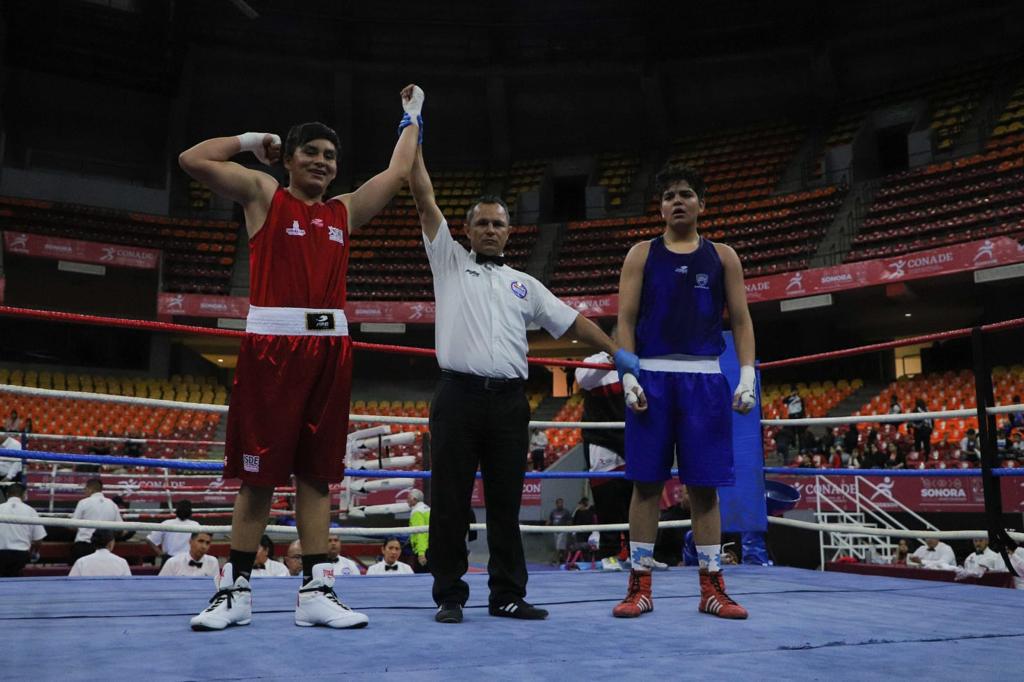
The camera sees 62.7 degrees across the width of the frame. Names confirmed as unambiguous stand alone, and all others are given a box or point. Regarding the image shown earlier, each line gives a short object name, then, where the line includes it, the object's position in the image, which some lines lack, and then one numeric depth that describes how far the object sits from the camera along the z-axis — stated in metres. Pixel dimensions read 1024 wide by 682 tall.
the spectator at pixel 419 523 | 6.31
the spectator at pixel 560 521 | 10.12
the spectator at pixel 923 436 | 10.17
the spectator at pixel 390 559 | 5.56
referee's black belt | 2.38
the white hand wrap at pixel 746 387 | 2.39
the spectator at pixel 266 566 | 5.32
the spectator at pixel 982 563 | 7.02
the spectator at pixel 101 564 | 5.02
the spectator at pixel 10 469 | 6.57
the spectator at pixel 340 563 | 5.18
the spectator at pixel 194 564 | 5.36
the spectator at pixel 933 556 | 7.64
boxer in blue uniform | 2.43
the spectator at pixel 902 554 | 8.17
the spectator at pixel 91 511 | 5.99
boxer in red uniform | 2.07
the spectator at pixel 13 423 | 11.75
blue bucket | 4.22
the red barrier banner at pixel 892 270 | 11.54
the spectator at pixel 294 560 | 5.64
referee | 2.37
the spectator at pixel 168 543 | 6.73
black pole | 2.79
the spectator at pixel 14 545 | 5.60
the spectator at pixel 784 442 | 11.36
